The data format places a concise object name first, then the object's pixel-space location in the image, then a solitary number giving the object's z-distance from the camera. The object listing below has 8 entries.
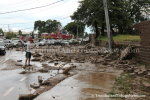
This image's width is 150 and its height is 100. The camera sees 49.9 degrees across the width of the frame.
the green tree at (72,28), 66.35
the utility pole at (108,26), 15.78
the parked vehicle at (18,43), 32.01
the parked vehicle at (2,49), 19.29
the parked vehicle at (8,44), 28.64
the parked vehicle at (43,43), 37.52
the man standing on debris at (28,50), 11.31
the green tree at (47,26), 79.29
